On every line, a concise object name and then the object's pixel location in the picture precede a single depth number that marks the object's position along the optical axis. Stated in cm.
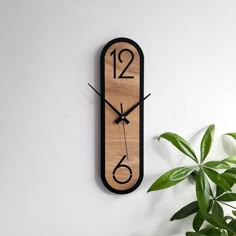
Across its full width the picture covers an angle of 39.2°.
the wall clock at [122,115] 121
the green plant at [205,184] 112
